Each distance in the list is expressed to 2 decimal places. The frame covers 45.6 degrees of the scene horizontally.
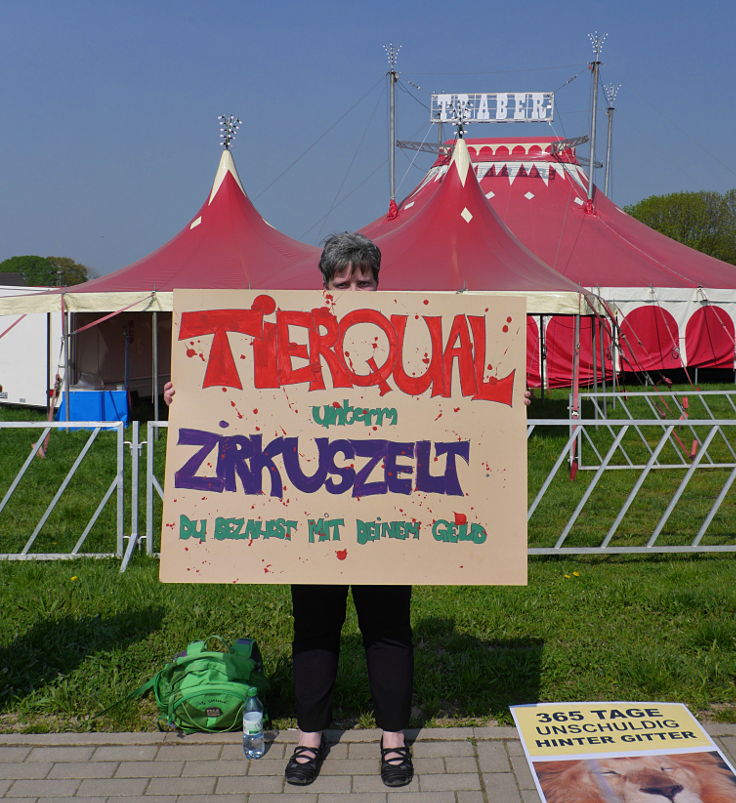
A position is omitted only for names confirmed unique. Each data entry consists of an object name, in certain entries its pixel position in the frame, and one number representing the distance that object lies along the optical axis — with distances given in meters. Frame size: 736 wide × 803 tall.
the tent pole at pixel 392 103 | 17.27
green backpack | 3.40
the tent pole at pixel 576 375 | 10.17
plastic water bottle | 3.24
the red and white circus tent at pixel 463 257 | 10.57
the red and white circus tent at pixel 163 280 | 12.73
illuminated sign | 21.12
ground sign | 2.94
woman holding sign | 3.06
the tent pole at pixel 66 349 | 12.53
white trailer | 15.19
